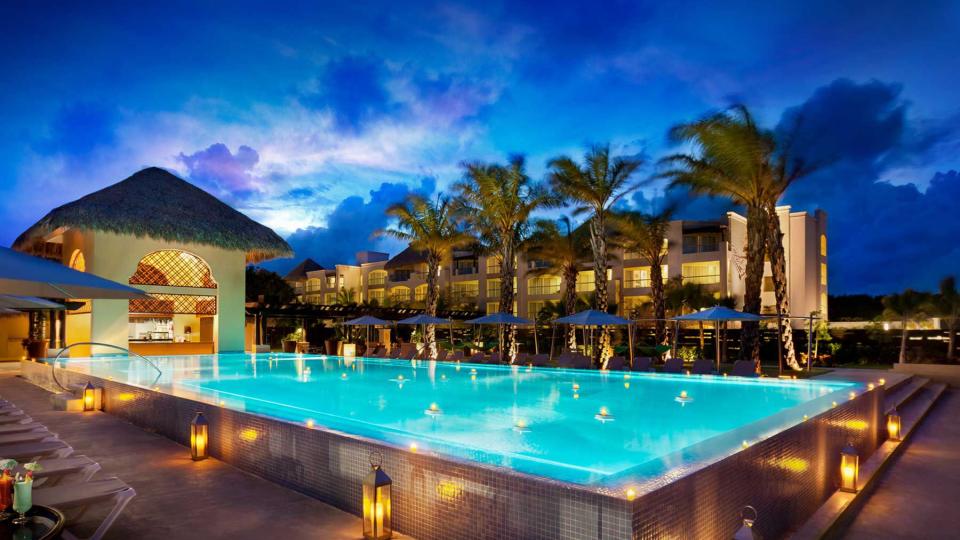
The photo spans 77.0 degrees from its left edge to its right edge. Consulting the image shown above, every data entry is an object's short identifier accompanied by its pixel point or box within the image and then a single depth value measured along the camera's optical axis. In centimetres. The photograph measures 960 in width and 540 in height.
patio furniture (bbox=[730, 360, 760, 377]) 1290
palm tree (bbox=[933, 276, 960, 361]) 2353
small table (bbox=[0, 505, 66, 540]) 309
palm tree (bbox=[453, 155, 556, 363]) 2109
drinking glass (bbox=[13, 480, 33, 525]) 325
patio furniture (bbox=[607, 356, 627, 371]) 1414
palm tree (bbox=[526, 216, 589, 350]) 2456
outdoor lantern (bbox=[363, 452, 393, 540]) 400
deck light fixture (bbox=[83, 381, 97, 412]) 967
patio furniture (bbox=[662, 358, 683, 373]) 1370
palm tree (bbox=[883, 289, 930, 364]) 2512
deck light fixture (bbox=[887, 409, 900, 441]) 891
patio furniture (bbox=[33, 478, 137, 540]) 381
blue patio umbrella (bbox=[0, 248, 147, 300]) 472
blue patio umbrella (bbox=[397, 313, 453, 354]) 2025
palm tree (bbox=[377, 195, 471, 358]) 2367
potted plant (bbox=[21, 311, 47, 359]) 1812
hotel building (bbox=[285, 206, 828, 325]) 3312
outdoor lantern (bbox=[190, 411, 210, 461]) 628
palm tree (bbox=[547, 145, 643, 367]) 1880
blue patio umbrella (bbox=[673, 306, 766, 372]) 1385
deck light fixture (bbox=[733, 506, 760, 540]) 349
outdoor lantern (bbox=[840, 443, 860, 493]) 613
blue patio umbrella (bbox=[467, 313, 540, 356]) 1856
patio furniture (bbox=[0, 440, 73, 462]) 543
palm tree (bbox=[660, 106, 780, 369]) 1599
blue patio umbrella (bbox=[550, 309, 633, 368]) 1560
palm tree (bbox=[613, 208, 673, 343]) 2205
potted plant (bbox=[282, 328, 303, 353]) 2525
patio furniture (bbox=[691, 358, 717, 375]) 1341
